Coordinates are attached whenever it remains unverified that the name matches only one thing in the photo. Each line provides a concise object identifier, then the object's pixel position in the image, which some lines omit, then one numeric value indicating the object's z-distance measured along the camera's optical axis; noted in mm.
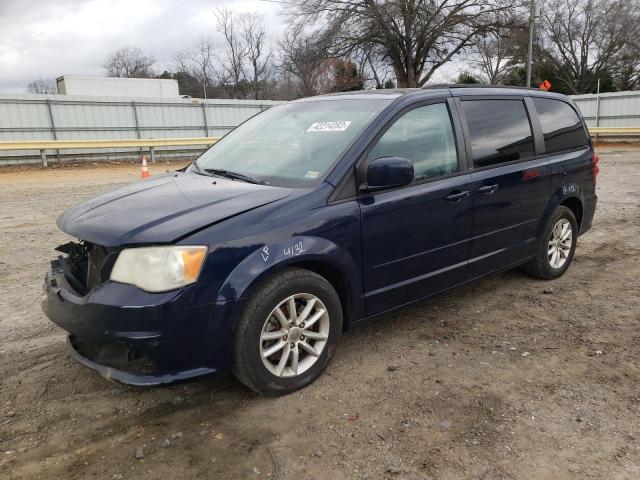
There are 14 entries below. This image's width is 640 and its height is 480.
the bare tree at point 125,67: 63672
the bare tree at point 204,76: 54422
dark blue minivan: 2703
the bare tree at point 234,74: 51250
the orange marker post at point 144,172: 9711
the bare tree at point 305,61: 33594
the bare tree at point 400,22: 32812
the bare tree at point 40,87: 59781
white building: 26891
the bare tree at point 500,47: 33656
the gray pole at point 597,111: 26359
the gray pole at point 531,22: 25062
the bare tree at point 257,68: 50781
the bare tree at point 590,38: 45844
